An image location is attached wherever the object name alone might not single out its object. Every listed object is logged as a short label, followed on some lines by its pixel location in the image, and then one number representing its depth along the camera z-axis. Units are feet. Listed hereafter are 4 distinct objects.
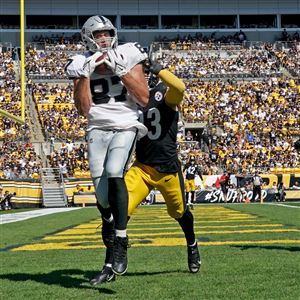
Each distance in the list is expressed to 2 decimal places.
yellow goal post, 61.24
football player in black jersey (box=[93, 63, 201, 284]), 27.56
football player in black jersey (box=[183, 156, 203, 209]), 95.98
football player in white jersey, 24.13
